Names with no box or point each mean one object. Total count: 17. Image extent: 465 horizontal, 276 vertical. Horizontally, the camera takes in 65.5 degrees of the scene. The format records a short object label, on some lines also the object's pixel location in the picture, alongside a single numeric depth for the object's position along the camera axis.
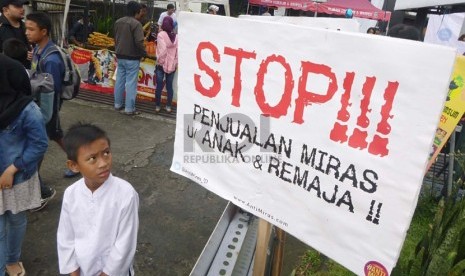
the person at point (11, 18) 4.02
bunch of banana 7.84
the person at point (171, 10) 7.58
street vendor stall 6.83
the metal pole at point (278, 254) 2.07
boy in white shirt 1.77
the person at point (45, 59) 3.16
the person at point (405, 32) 3.24
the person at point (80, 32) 8.34
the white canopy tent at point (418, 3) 3.09
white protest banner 1.21
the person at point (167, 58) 5.86
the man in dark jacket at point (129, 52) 5.74
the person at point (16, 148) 2.13
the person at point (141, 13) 5.95
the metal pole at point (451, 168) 3.21
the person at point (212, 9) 9.94
